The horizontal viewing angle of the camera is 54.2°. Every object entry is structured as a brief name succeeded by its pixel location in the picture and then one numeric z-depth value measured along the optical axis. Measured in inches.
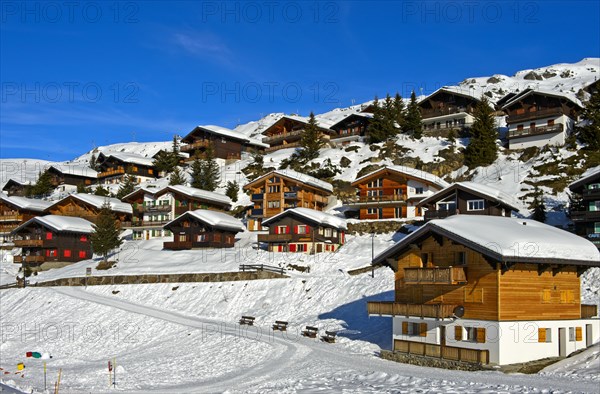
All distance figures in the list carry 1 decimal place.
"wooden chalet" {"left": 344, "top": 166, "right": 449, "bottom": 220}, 3034.0
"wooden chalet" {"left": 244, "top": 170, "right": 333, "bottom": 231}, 3339.1
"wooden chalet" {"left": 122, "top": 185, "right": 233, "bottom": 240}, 3499.0
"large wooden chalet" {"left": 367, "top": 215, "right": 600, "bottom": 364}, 1179.9
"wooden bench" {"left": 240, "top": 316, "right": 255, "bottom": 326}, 1849.2
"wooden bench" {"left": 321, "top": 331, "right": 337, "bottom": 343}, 1542.8
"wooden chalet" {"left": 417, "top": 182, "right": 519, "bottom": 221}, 2443.4
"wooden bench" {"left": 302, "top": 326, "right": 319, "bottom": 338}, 1620.3
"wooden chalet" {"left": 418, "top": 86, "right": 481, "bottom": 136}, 4215.1
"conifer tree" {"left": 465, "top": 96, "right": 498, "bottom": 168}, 3405.5
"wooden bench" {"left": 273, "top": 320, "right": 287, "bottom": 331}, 1731.1
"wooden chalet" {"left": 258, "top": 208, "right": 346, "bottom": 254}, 2792.8
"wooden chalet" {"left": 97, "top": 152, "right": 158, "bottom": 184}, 4975.4
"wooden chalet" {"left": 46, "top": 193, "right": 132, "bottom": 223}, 3614.7
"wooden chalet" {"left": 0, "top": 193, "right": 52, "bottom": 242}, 3769.7
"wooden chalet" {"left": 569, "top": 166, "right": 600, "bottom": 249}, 2123.4
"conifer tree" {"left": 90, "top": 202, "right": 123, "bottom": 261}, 2787.9
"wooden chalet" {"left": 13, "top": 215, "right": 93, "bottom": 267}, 3132.4
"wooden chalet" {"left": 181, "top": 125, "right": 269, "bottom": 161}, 4884.4
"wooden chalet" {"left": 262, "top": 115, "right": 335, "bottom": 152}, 4950.8
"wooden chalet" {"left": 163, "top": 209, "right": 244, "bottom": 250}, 2989.7
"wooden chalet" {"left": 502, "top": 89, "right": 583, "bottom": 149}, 3435.0
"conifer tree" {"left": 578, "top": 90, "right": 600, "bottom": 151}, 3051.2
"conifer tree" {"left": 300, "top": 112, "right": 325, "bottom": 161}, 4195.4
